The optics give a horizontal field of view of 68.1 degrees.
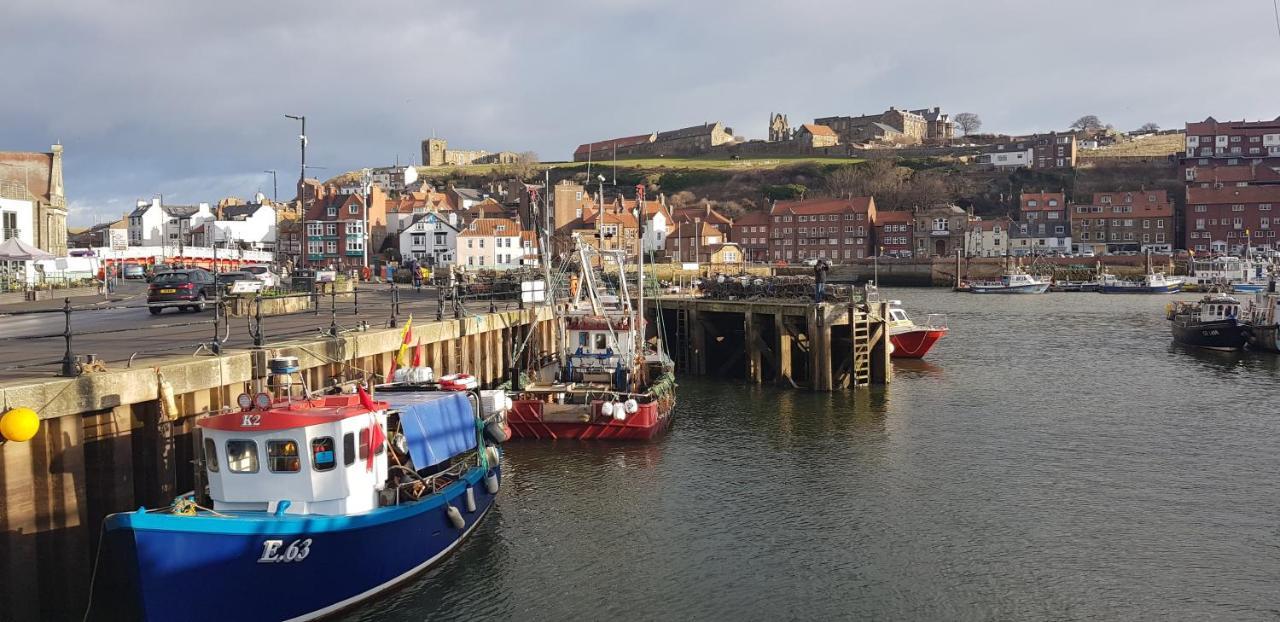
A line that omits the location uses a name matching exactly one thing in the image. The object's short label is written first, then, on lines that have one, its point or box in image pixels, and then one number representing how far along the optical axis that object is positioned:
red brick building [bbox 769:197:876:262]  140.25
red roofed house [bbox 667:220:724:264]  124.50
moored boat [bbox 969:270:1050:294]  110.62
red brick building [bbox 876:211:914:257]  141.75
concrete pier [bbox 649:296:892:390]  36.28
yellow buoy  11.82
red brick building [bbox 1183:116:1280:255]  131.50
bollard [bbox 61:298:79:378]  14.12
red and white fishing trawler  26.84
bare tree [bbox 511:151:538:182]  190.50
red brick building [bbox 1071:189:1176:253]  138.75
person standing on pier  36.66
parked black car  33.78
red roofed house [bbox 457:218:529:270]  100.25
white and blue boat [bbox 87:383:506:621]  12.34
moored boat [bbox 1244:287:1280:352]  50.19
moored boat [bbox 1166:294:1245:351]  51.62
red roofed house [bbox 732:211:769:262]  143.75
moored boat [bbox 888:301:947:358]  47.03
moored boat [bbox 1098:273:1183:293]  108.19
